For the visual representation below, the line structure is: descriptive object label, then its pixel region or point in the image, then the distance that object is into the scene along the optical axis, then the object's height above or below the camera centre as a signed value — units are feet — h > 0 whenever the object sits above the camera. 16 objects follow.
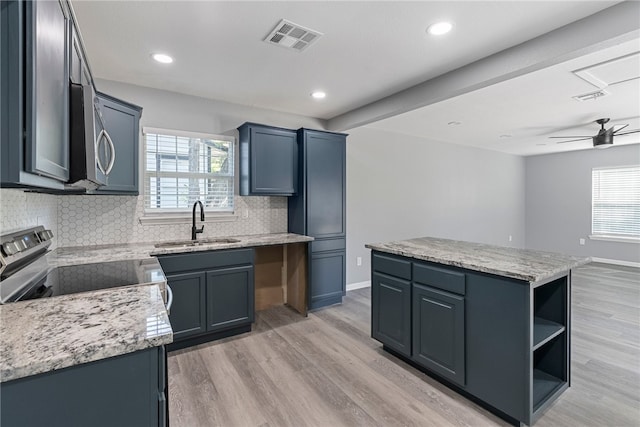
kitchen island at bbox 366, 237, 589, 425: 5.85 -2.39
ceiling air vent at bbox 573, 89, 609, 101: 10.64 +4.25
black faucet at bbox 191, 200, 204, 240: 10.46 -0.32
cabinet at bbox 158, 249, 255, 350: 8.91 -2.51
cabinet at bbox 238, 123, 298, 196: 11.46 +2.03
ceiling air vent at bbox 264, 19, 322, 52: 6.87 +4.19
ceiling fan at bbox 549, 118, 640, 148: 14.32 +3.62
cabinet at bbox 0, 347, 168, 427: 2.56 -1.67
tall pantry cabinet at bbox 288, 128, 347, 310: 12.38 +0.15
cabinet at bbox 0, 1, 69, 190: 2.54 +1.05
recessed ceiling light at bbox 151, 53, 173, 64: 8.16 +4.22
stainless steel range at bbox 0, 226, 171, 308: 4.55 -1.16
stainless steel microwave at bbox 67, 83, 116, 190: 3.93 +1.03
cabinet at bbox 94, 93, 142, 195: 8.04 +2.03
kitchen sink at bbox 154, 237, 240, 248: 9.77 -1.01
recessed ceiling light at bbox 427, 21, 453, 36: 6.70 +4.15
